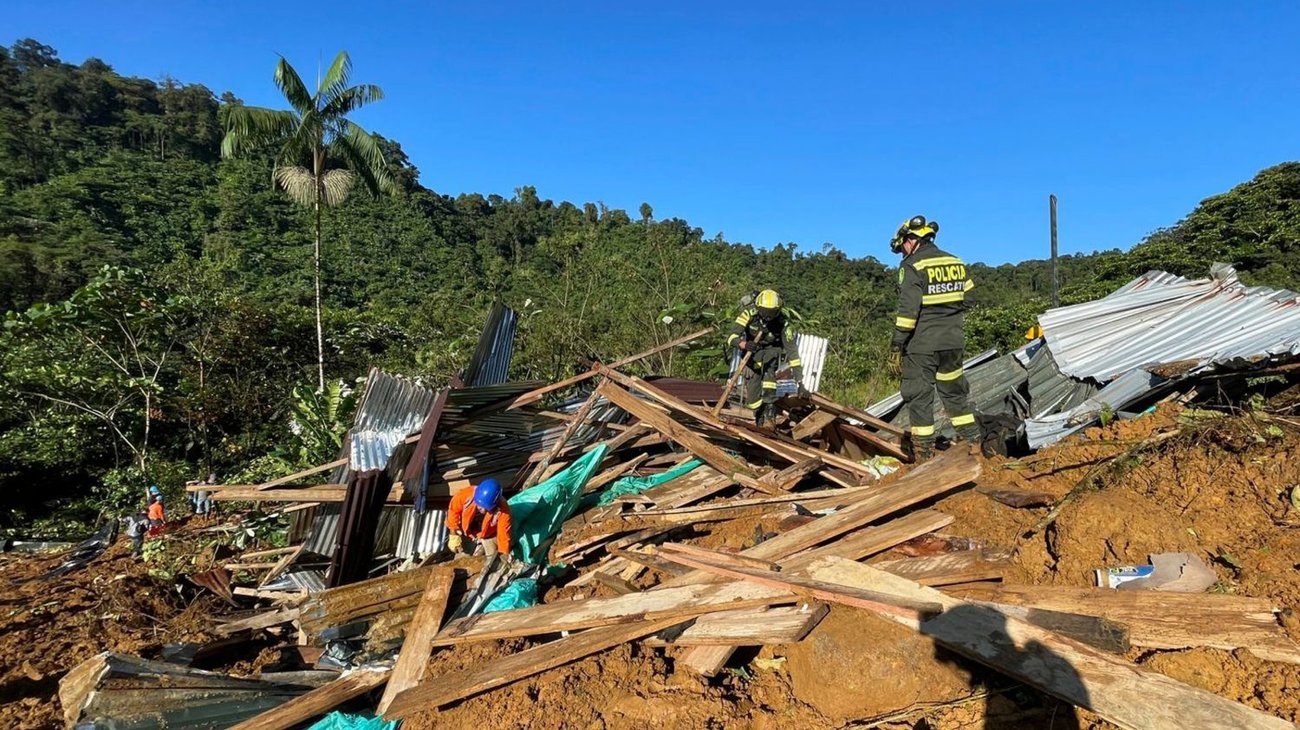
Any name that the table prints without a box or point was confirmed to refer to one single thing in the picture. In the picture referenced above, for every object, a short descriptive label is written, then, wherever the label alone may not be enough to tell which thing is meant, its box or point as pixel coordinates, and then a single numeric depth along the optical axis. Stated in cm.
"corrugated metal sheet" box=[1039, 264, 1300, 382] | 496
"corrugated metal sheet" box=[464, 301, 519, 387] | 822
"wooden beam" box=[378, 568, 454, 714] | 359
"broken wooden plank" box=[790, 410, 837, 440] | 652
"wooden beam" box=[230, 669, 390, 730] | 336
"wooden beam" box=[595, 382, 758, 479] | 593
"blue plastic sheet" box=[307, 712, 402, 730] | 330
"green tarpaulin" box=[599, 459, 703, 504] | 634
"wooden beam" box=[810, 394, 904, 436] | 655
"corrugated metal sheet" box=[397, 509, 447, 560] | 612
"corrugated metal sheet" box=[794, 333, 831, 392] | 1030
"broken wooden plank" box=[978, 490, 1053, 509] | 383
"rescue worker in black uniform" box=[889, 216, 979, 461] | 498
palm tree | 1103
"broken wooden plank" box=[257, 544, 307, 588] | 597
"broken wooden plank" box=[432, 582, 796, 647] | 349
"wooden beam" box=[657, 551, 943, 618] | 295
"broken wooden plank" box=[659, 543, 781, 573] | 378
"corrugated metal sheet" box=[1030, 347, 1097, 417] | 577
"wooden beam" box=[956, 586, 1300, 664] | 249
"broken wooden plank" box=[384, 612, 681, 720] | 330
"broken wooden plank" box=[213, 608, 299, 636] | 471
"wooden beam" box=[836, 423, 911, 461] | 596
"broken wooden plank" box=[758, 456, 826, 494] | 546
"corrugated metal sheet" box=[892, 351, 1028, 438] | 690
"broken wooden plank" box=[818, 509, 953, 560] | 385
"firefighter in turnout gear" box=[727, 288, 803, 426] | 727
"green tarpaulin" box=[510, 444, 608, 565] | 531
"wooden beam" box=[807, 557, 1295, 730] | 215
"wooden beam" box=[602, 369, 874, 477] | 571
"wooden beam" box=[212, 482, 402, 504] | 552
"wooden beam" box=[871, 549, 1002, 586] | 334
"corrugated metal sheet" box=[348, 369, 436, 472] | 630
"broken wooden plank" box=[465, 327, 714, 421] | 649
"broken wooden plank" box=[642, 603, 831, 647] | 317
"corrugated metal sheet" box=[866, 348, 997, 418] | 768
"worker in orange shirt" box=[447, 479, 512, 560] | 466
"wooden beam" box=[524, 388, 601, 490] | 642
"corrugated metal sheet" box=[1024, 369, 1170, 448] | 473
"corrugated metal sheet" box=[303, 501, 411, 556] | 600
